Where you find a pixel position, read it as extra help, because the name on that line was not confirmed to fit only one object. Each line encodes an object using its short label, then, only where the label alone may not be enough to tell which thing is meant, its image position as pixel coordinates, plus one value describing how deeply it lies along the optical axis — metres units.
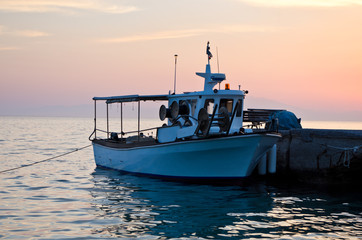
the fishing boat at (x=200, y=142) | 17.39
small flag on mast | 21.06
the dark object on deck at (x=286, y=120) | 26.33
